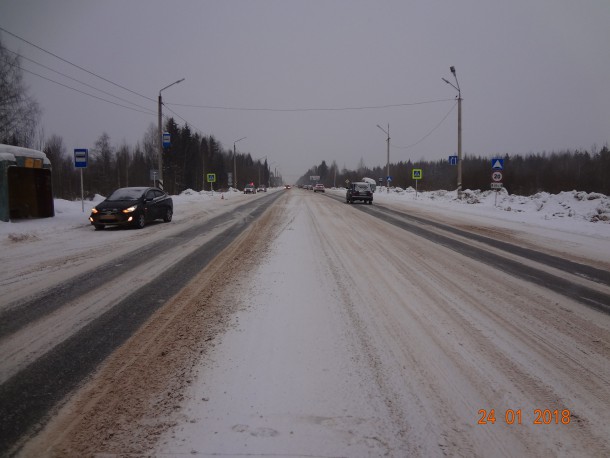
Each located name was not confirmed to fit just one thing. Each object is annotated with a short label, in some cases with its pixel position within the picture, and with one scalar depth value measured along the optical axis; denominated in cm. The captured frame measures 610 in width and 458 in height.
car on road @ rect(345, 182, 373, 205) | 3119
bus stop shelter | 1516
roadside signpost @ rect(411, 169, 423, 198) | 3850
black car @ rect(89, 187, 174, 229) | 1376
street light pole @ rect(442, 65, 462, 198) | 2825
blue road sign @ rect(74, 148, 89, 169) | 1847
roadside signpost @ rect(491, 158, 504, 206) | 2250
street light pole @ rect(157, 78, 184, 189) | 2706
